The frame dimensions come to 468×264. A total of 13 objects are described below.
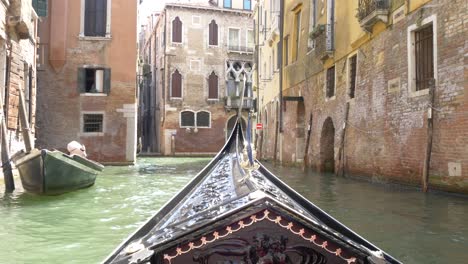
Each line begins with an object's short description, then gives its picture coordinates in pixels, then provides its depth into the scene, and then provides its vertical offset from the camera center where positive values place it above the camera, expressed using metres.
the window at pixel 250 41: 25.58 +5.14
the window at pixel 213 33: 24.69 +5.33
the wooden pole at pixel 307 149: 12.15 -0.36
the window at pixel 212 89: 24.59 +2.37
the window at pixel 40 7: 13.62 +3.68
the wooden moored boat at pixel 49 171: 6.62 -0.58
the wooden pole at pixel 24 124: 8.25 +0.14
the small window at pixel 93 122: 14.82 +0.33
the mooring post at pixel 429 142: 6.36 -0.07
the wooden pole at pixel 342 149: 9.73 -0.28
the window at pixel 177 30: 24.05 +5.34
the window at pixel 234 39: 25.18 +5.16
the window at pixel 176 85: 23.94 +2.50
